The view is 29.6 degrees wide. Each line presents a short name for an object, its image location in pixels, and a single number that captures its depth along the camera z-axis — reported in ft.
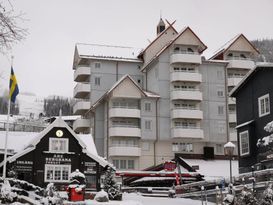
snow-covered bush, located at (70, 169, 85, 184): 106.32
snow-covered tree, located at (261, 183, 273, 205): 68.85
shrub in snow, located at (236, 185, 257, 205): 72.84
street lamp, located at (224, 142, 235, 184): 83.44
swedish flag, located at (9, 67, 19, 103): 113.13
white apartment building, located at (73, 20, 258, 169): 222.69
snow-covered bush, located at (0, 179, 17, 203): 62.80
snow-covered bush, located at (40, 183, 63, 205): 73.91
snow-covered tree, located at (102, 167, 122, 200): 119.55
